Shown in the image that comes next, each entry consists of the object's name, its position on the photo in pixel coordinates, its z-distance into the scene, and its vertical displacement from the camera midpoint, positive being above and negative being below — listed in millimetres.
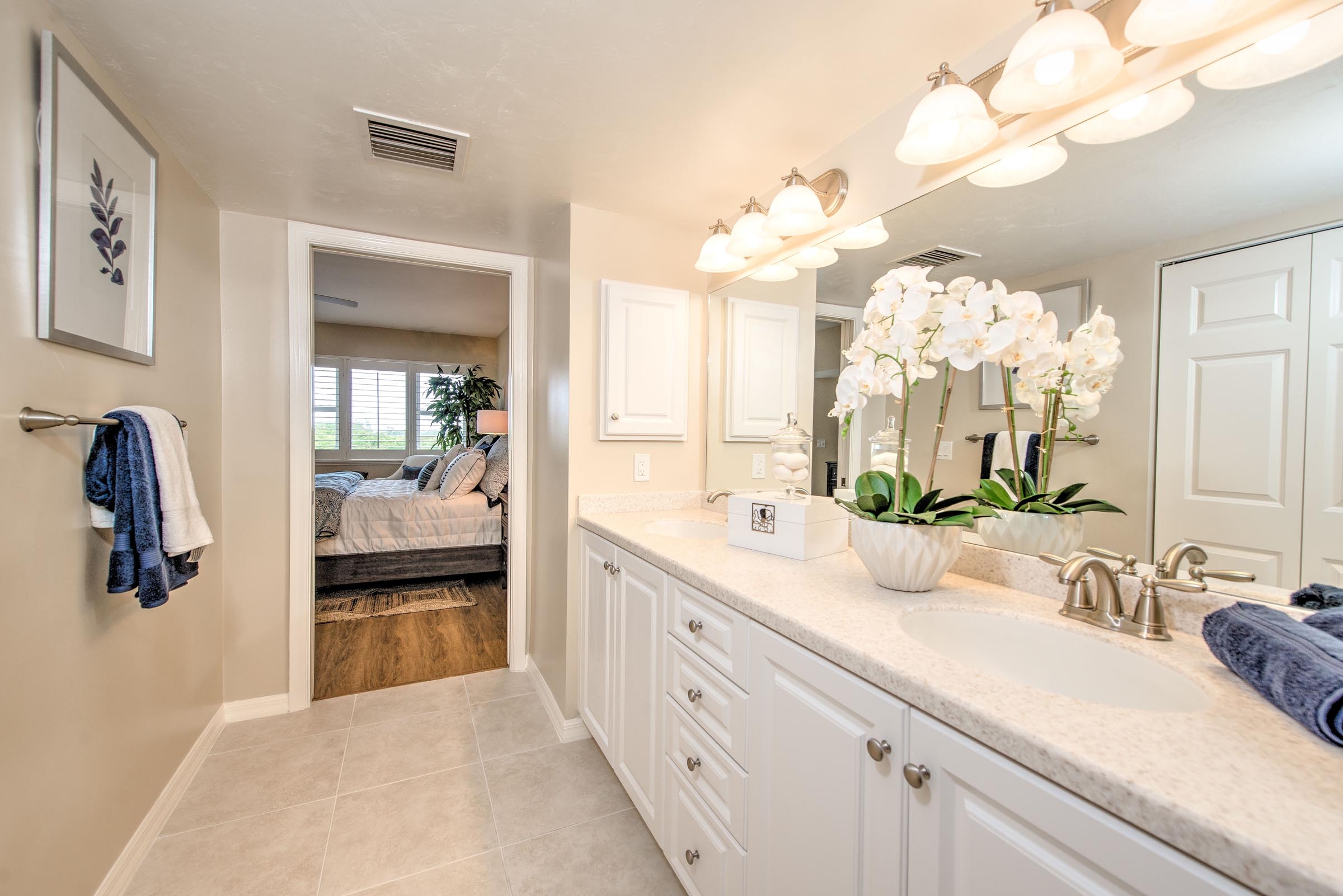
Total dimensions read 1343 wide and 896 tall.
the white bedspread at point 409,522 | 4082 -666
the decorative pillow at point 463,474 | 4492 -311
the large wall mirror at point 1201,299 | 824 +263
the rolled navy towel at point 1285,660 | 593 -255
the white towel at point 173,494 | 1480 -175
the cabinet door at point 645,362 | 2225 +330
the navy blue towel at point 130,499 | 1382 -175
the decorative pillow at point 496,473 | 4586 -296
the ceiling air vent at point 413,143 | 1646 +932
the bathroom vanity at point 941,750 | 516 -379
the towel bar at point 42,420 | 1137 +20
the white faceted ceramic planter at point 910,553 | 1132 -225
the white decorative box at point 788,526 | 1465 -232
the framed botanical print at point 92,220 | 1192 +528
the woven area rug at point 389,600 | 3701 -1187
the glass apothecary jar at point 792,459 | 1893 -54
